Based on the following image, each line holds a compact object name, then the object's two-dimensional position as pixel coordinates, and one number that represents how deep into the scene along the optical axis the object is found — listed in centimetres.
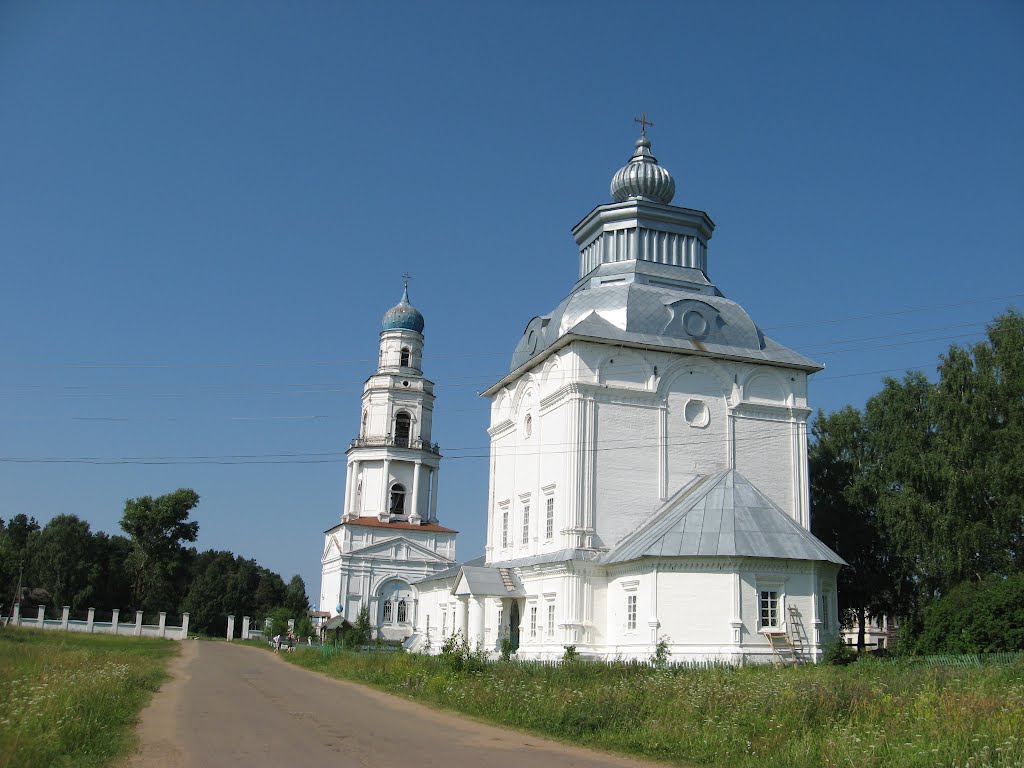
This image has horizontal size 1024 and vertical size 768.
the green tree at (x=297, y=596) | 8102
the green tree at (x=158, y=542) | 5894
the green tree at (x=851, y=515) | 2983
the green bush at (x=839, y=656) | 1973
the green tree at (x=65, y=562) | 6006
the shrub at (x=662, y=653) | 1904
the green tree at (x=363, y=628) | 3628
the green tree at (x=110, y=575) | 6103
